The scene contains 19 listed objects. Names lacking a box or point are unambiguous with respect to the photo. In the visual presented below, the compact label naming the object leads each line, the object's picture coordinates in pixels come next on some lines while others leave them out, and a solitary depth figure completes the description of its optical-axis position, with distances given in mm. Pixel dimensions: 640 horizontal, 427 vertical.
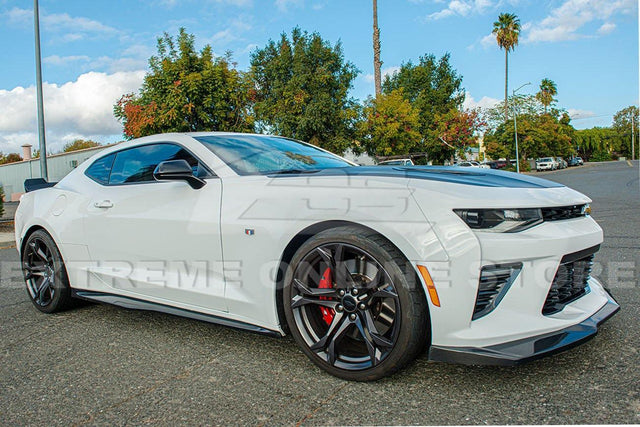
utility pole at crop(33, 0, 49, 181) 12852
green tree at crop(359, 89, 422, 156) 36500
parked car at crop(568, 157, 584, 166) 73875
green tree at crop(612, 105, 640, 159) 112688
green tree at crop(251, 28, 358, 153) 32062
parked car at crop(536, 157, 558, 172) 57656
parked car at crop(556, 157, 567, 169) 63088
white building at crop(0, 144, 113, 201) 33469
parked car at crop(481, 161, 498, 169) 50319
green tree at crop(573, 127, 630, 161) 107938
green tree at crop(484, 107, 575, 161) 53781
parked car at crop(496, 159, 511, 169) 55381
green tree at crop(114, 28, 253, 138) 14656
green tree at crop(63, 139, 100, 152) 69875
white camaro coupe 2162
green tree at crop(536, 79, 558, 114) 66394
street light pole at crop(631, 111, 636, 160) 103562
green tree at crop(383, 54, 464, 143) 49062
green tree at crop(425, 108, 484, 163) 46344
